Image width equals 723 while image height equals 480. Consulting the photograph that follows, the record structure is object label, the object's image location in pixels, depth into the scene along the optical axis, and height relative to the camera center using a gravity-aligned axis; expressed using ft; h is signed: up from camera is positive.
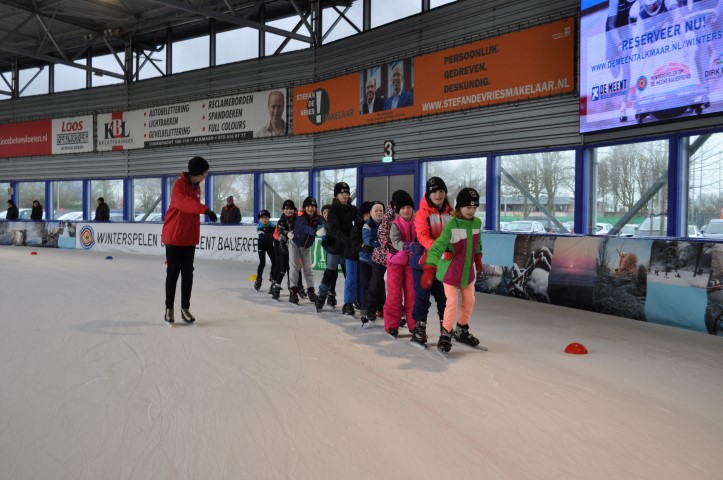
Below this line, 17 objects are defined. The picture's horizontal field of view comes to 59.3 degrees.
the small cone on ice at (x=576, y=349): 17.99 -3.39
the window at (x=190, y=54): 63.95 +17.60
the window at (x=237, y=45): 59.82 +17.45
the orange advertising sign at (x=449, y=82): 35.81 +9.93
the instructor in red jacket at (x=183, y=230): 21.03 -0.14
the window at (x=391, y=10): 46.16 +16.40
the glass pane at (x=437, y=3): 43.94 +15.80
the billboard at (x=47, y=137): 73.37 +10.53
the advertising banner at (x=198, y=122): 57.82 +10.41
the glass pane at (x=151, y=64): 67.46 +17.41
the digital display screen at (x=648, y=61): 25.53 +7.38
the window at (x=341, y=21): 51.29 +17.01
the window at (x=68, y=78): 75.20 +17.63
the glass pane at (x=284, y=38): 56.03 +17.19
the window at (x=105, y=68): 72.08 +18.07
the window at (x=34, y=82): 78.43 +17.75
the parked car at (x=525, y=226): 37.86 +0.21
